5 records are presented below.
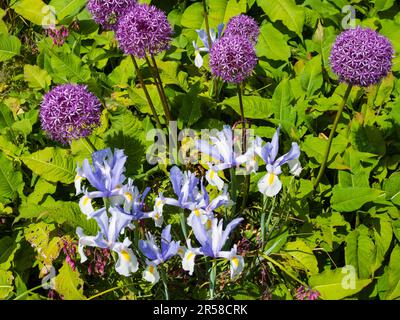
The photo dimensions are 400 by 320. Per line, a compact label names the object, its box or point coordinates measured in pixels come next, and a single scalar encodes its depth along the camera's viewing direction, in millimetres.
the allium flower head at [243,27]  2656
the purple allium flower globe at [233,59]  2164
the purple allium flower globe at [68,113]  2213
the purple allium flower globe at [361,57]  2074
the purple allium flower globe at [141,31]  2223
